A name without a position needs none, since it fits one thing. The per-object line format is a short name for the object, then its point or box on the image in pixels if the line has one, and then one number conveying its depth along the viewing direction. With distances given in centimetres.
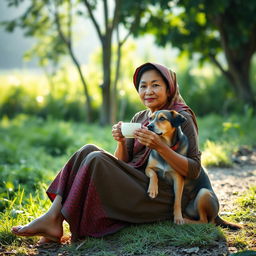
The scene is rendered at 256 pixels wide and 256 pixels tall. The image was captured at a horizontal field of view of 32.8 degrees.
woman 357
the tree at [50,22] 1275
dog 351
